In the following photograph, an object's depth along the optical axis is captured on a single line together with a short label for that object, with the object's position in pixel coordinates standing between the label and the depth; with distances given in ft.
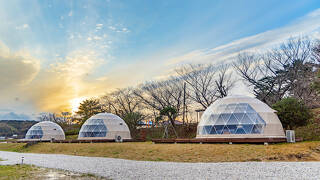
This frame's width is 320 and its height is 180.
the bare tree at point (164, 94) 131.34
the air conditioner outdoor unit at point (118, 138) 101.71
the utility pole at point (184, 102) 125.39
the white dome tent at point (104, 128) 101.91
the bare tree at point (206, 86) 119.75
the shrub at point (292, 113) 70.79
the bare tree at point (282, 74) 101.38
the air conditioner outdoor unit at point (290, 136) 61.41
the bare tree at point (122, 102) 154.40
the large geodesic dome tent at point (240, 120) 65.05
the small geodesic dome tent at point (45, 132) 123.66
